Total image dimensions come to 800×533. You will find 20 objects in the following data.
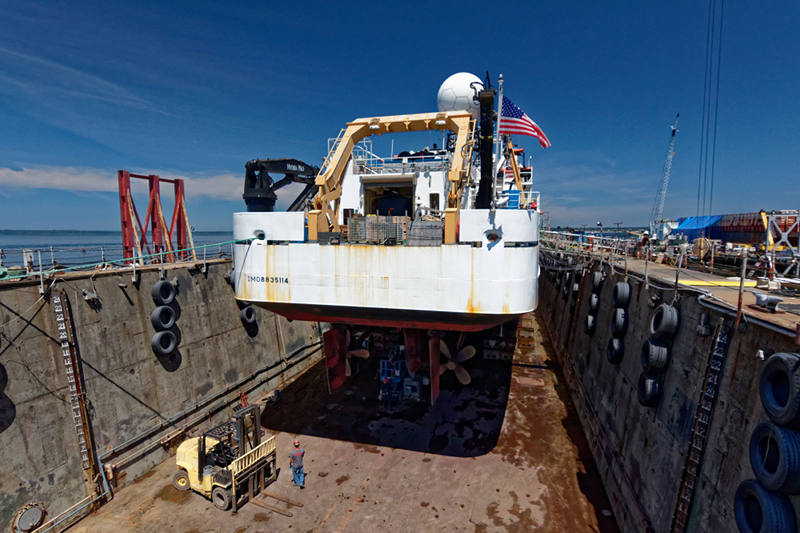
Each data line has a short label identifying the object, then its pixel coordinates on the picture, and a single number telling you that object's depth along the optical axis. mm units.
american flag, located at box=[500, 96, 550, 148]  12180
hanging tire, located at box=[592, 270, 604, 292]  14427
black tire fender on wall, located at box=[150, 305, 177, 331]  11406
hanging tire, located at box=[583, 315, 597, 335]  14117
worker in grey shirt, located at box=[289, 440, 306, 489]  9750
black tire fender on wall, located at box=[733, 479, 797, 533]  4258
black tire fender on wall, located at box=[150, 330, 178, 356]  11383
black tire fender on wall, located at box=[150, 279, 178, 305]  11617
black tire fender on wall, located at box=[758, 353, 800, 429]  4316
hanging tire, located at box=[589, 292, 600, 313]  14250
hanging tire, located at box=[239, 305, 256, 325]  14999
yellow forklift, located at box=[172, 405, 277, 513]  9117
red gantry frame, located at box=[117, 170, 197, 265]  17469
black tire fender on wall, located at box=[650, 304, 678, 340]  7645
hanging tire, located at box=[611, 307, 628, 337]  10602
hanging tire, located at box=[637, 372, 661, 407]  7746
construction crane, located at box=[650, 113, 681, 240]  55356
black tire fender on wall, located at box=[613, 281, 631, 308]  10742
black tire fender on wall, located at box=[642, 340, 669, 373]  7727
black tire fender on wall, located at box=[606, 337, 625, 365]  10406
